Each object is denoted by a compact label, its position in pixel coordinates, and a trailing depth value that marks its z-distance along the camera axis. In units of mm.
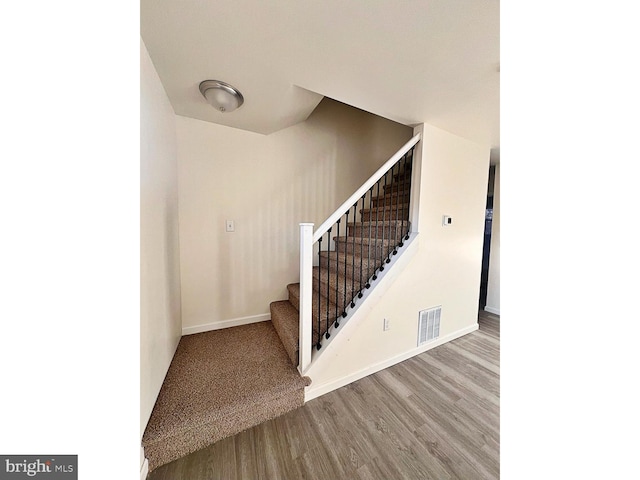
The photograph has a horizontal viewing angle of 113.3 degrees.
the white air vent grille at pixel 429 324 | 2162
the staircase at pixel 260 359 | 1209
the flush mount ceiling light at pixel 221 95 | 1475
